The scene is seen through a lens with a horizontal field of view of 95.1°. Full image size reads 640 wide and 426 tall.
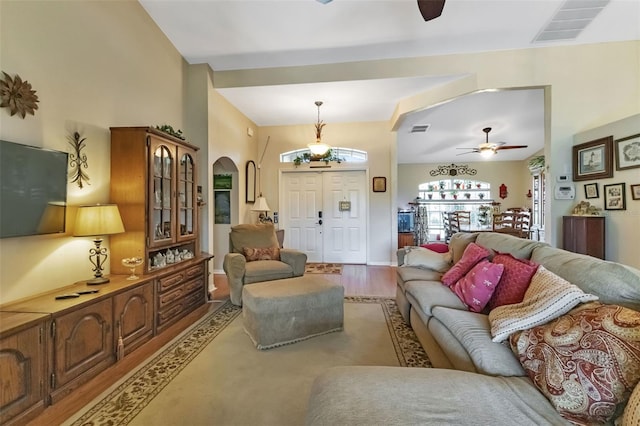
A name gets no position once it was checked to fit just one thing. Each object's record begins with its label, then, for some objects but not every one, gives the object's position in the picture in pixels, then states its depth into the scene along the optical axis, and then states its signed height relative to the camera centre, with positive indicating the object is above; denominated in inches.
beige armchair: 142.9 -25.3
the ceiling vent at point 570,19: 121.7 +86.3
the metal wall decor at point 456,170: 349.4 +50.0
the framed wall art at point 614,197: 134.5 +6.8
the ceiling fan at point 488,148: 240.3 +52.8
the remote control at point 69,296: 81.6 -23.3
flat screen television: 72.8 +6.3
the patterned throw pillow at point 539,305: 57.5 -19.5
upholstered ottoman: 100.2 -35.2
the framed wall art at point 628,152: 125.5 +26.0
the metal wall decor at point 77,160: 96.0 +17.7
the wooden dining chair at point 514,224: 198.8 -9.2
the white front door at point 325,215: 249.3 -2.5
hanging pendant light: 194.1 +43.3
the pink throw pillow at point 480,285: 84.0 -21.8
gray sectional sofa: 42.6 -29.1
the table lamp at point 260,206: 226.1 +5.0
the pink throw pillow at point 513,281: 75.4 -18.7
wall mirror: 228.5 +24.4
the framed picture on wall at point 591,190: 145.3 +10.6
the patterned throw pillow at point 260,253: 161.5 -23.0
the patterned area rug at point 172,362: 69.2 -46.7
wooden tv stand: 64.6 -35.3
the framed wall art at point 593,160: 137.3 +25.5
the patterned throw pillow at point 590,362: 42.6 -23.8
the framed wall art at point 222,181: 216.7 +23.3
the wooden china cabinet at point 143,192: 109.0 +8.1
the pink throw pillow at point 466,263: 101.6 -18.3
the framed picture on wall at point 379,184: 240.7 +23.1
